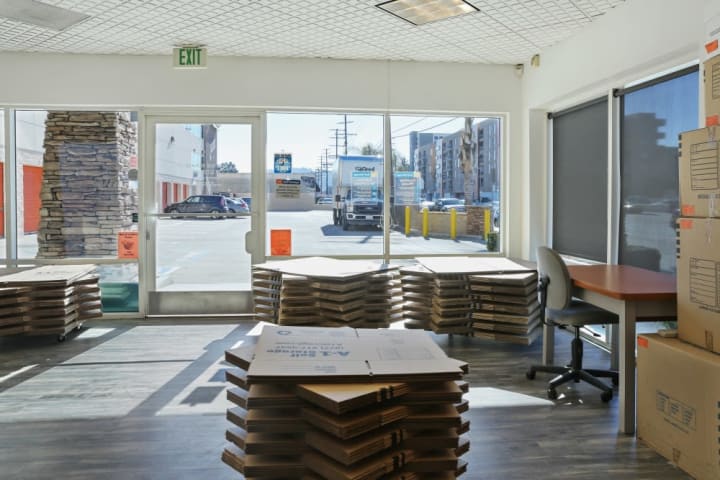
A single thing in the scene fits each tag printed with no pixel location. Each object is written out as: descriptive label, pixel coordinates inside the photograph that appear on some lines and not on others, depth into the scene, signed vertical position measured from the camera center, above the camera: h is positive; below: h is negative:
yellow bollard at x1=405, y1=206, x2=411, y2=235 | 6.35 +0.08
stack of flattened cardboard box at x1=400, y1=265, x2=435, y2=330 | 5.19 -0.70
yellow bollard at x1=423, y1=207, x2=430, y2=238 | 6.36 +0.05
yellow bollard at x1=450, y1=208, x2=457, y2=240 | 6.41 +0.02
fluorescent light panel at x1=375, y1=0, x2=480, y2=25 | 4.43 +1.85
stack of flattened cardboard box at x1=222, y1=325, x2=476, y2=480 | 1.51 -0.56
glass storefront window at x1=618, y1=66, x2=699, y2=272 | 4.04 +0.51
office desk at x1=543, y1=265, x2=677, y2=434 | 3.07 -0.49
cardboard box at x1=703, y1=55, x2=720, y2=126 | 2.64 +0.68
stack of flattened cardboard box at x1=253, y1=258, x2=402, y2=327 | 4.84 -0.64
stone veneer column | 6.10 +0.46
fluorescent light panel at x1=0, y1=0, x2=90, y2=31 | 4.40 +1.84
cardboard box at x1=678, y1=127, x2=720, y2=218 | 2.61 +0.26
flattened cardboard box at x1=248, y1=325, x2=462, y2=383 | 1.56 -0.42
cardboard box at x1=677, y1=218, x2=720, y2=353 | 2.62 -0.29
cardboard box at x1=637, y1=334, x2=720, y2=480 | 2.50 -0.91
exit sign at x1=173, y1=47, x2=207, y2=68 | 5.72 +1.82
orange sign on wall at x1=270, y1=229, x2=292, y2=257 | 6.28 -0.20
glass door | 6.17 +0.15
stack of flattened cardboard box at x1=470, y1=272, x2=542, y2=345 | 4.86 -0.76
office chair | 3.63 -0.62
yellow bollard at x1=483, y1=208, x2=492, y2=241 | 6.48 -0.02
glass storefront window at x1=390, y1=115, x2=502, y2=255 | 6.32 +0.48
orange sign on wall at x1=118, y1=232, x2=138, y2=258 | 6.17 -0.21
